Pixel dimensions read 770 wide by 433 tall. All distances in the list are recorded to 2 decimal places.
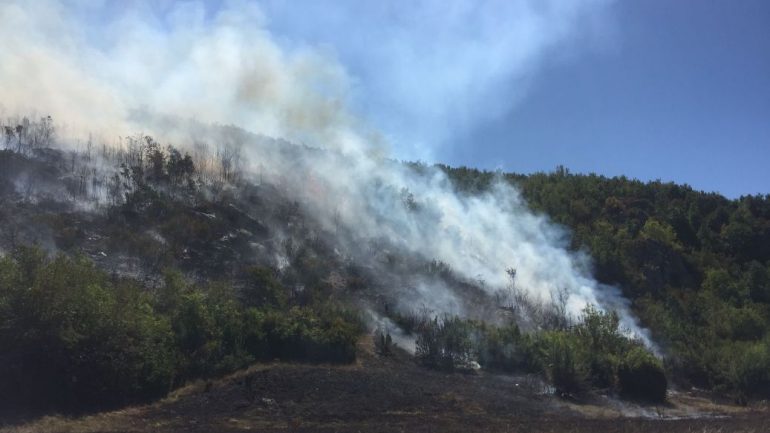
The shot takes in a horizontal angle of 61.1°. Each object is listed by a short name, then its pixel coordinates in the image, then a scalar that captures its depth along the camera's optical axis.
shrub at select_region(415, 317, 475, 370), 33.75
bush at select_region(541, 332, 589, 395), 31.17
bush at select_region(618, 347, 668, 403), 32.47
